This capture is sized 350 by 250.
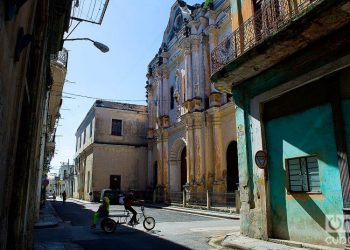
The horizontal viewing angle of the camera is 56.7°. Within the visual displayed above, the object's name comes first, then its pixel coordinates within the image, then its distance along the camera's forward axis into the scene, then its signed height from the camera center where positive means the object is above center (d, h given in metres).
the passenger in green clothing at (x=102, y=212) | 10.98 -0.66
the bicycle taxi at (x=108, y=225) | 10.68 -1.06
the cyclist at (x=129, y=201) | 12.03 -0.33
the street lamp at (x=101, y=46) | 8.83 +3.91
